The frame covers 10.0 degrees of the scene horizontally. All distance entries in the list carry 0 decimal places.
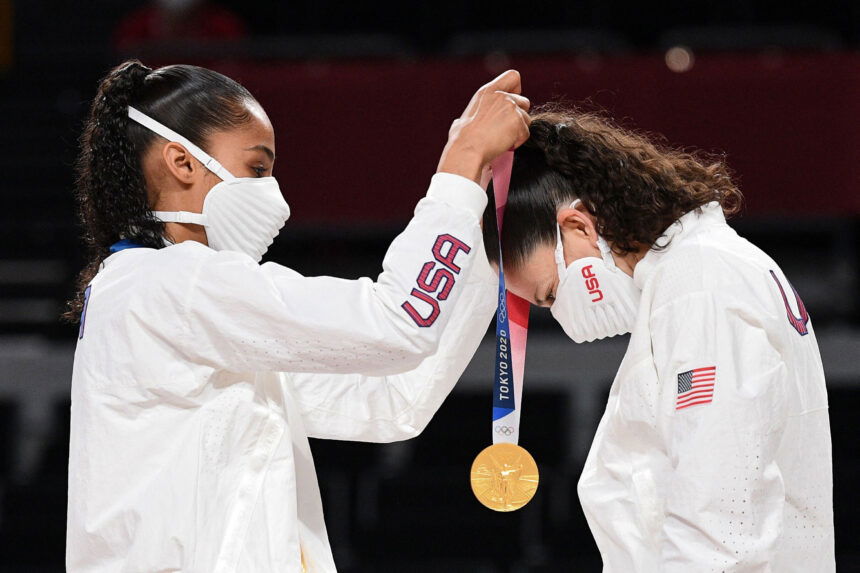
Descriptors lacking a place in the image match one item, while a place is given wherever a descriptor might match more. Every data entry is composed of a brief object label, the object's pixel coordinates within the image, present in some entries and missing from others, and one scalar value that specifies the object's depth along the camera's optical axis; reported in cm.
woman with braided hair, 611
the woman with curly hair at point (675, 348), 604
